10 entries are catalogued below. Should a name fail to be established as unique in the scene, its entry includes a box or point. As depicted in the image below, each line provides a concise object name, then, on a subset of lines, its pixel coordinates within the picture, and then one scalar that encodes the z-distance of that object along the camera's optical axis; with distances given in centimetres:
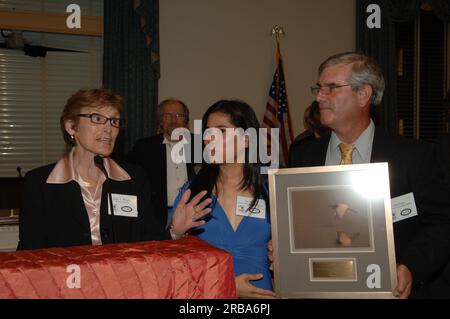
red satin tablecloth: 87
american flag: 644
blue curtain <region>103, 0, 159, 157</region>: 594
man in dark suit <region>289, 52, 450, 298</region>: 182
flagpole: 646
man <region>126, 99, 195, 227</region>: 485
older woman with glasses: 202
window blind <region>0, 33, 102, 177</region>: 605
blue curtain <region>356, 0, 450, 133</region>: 693
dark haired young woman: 217
